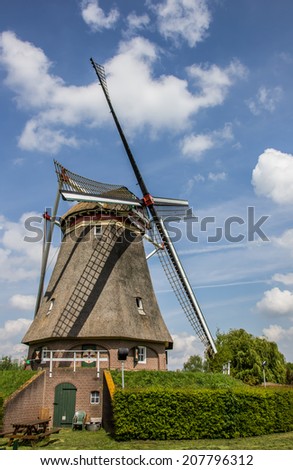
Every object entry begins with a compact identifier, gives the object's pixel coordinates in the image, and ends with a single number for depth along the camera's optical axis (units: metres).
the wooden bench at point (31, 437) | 12.32
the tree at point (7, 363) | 40.09
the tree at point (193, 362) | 62.91
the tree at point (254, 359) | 38.94
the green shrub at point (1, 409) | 15.29
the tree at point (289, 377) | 51.08
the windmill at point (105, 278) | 20.86
